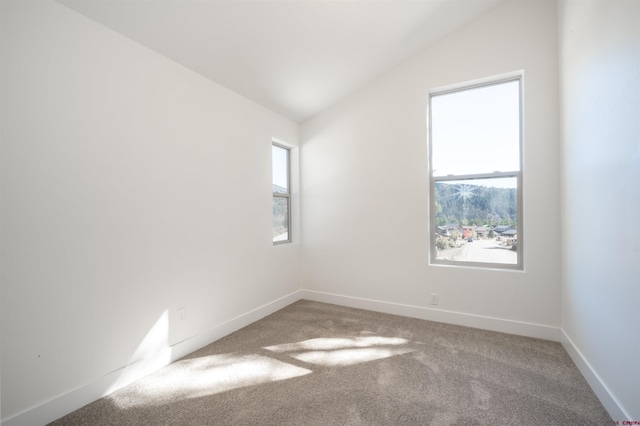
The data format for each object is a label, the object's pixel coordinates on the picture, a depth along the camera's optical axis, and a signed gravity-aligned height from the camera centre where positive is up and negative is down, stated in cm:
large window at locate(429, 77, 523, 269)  293 +39
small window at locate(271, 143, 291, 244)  380 +27
